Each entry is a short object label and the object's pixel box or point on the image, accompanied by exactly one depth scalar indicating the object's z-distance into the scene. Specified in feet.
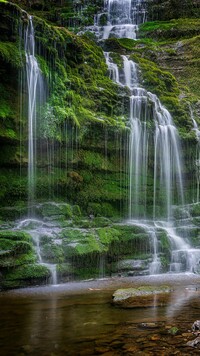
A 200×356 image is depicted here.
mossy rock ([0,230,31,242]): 34.94
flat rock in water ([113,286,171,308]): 25.92
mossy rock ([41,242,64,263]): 36.73
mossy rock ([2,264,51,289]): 33.19
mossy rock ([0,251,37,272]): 33.32
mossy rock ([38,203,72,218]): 43.32
